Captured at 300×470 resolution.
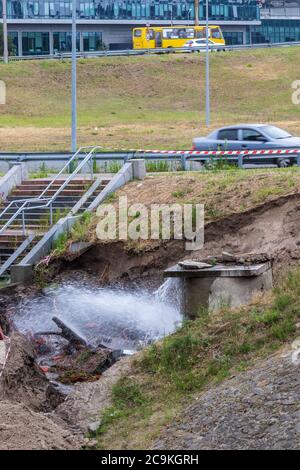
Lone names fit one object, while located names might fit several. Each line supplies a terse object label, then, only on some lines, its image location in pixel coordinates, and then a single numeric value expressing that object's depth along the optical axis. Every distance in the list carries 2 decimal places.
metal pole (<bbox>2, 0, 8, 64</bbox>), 78.56
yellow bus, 90.25
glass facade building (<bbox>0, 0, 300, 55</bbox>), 97.00
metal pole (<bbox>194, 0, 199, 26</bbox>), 92.75
